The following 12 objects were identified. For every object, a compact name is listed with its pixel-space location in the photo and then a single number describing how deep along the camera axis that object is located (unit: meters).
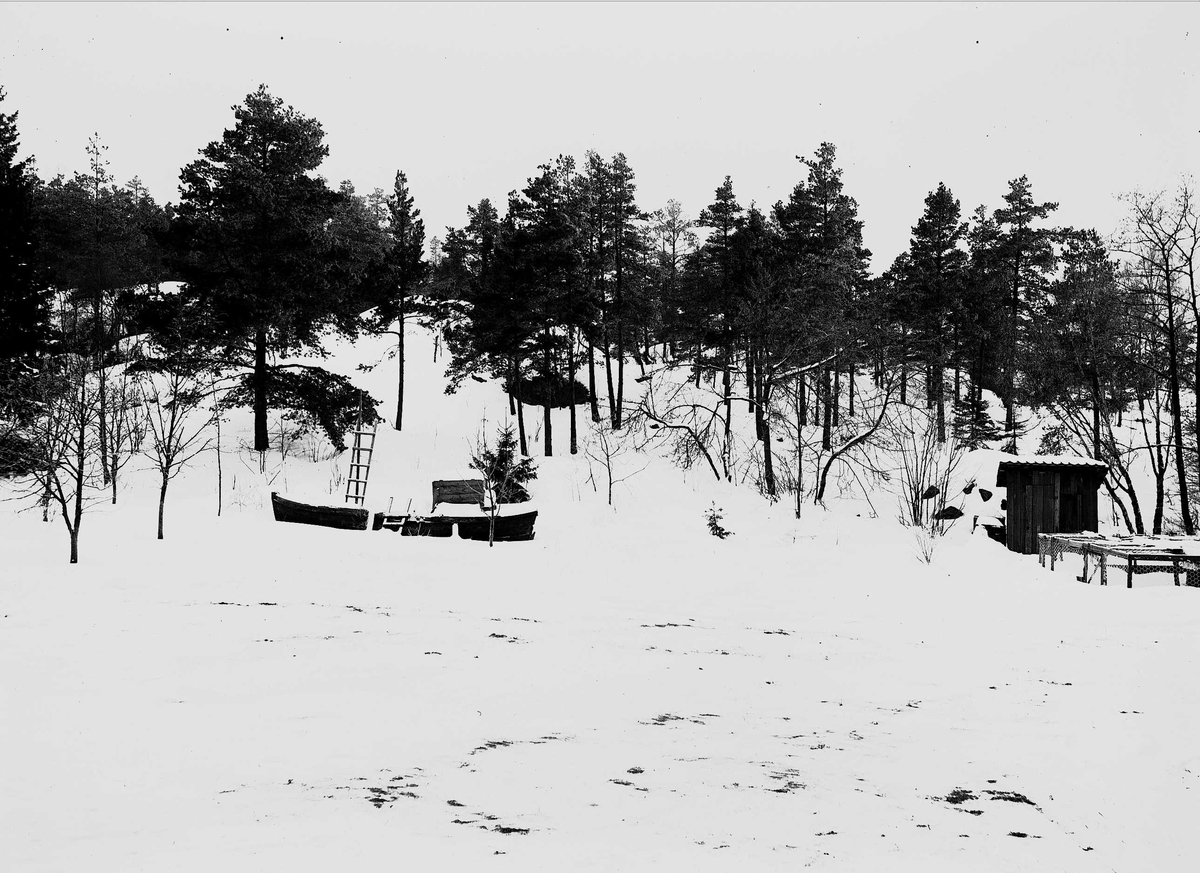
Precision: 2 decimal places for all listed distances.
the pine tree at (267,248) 23.47
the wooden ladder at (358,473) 20.84
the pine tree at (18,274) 22.48
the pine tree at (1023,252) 35.50
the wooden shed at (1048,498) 20.41
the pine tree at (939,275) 35.06
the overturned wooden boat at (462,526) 18.92
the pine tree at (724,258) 31.86
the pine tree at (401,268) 31.45
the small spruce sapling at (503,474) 19.00
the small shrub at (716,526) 20.37
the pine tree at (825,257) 28.62
